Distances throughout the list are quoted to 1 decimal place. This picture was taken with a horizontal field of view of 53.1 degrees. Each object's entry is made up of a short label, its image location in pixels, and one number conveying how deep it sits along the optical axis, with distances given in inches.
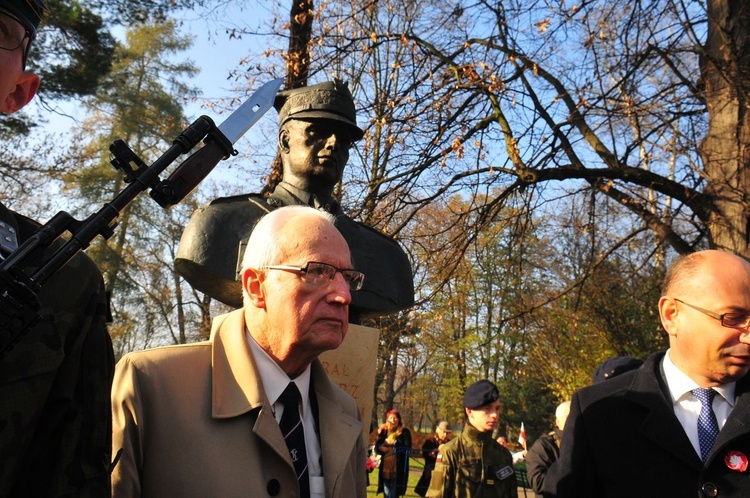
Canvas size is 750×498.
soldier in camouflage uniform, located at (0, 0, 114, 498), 55.3
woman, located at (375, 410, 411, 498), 445.4
